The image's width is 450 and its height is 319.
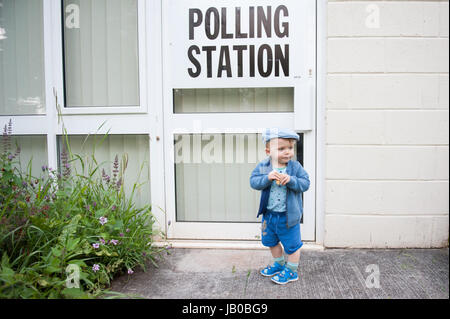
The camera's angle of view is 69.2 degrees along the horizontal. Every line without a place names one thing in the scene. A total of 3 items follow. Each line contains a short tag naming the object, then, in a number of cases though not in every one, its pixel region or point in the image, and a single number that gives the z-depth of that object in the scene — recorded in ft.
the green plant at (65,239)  6.17
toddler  6.86
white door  9.12
